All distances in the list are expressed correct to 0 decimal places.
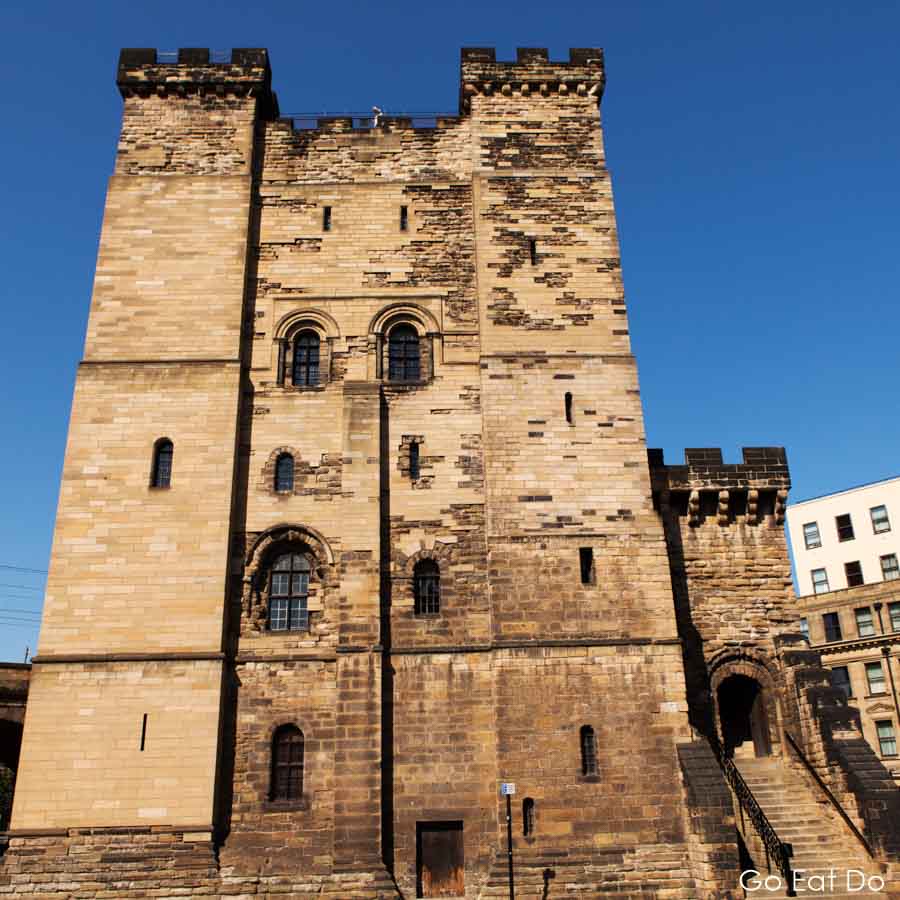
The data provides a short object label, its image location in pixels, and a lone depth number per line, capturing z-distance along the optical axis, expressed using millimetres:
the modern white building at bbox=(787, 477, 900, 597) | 41312
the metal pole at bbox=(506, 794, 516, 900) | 15605
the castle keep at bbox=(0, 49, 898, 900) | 16188
